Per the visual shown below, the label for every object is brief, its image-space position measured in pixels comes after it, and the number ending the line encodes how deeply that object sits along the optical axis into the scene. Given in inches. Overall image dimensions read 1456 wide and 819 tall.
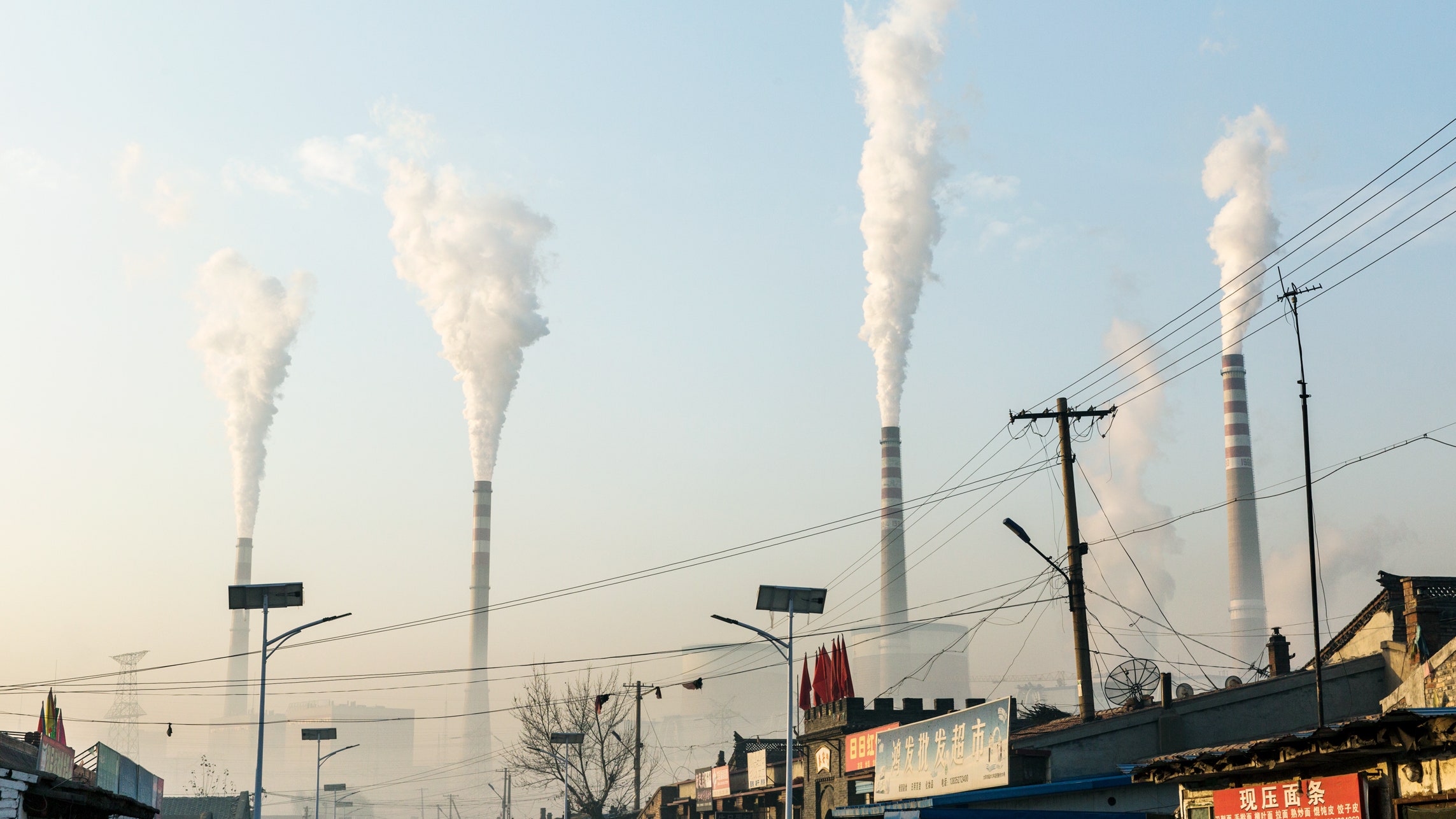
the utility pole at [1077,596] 1270.9
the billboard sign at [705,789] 2292.1
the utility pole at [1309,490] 979.9
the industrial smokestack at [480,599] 4537.4
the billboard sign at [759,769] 2015.9
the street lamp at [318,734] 2663.1
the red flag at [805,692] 2001.7
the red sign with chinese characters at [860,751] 1647.4
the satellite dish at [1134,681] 1670.2
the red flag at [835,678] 1916.8
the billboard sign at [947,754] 1275.8
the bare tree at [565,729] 2942.9
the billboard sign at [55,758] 1136.2
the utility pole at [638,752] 2369.8
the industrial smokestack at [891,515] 3858.3
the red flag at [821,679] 1955.0
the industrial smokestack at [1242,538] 3639.3
